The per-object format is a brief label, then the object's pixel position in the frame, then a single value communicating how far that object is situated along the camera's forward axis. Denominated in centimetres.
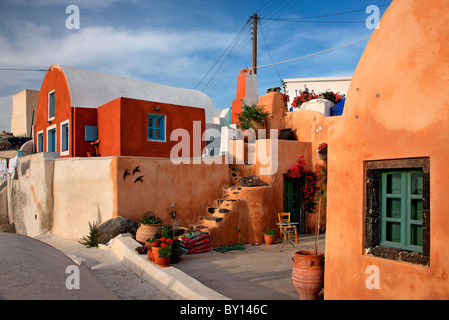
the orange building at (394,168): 365
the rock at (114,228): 965
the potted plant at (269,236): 1098
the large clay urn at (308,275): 535
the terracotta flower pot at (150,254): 736
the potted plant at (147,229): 902
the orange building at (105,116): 1288
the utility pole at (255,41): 2138
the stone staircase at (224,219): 1043
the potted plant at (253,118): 1642
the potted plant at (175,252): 779
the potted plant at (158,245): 698
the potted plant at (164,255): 687
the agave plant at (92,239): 977
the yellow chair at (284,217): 1161
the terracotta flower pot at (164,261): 686
